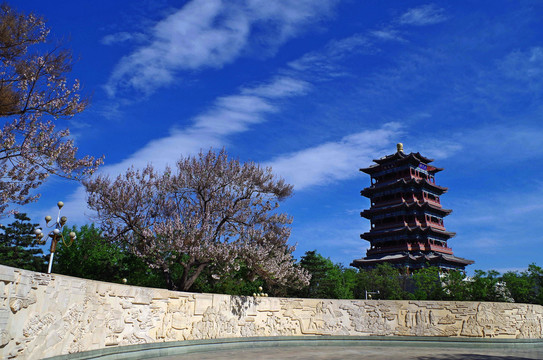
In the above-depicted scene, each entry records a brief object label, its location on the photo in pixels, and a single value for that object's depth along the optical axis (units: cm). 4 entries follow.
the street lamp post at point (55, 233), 1037
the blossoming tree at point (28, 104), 1140
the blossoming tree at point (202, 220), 1770
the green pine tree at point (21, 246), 2956
